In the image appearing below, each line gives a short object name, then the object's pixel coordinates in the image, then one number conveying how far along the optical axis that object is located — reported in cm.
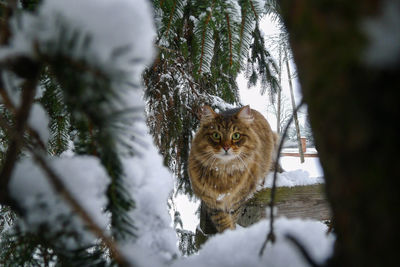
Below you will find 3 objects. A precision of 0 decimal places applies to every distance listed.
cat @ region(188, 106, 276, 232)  137
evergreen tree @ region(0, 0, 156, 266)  22
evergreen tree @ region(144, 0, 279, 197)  90
